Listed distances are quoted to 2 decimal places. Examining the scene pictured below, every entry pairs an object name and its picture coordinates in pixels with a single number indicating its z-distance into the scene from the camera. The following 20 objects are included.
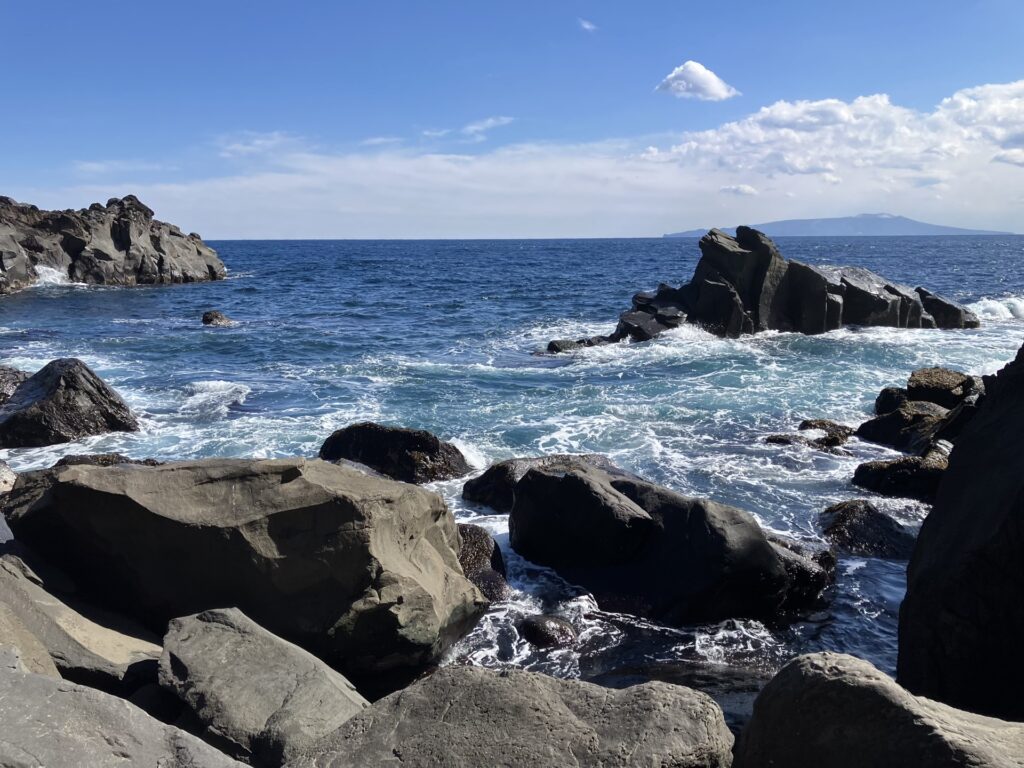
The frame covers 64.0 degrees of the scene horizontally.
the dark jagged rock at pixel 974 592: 5.93
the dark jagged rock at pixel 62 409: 15.89
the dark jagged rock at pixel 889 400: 18.27
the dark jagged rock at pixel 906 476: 13.13
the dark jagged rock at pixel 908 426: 15.88
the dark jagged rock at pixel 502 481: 12.48
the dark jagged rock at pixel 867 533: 11.08
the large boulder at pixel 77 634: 6.30
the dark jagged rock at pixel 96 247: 54.66
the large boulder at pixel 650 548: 9.16
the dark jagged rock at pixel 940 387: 17.62
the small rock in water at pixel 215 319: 35.97
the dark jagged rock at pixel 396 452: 13.79
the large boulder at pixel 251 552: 7.31
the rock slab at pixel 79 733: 4.23
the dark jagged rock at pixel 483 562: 9.64
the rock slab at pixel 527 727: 4.73
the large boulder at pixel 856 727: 3.86
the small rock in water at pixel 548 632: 8.67
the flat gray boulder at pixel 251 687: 5.44
